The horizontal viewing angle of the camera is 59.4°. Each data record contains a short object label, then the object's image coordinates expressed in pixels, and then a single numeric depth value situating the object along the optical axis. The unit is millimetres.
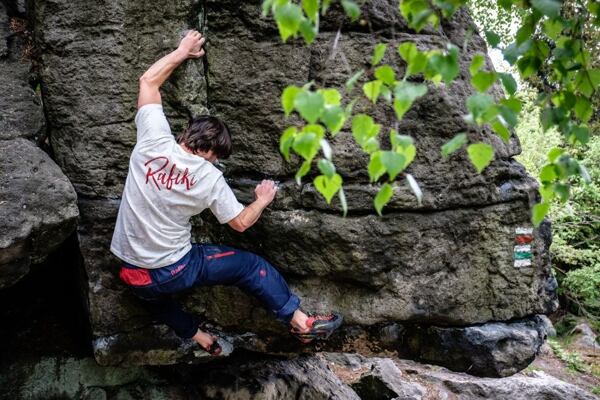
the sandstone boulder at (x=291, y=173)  4340
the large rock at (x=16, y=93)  4105
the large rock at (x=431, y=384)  7160
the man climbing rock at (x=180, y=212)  3859
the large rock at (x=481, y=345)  4730
